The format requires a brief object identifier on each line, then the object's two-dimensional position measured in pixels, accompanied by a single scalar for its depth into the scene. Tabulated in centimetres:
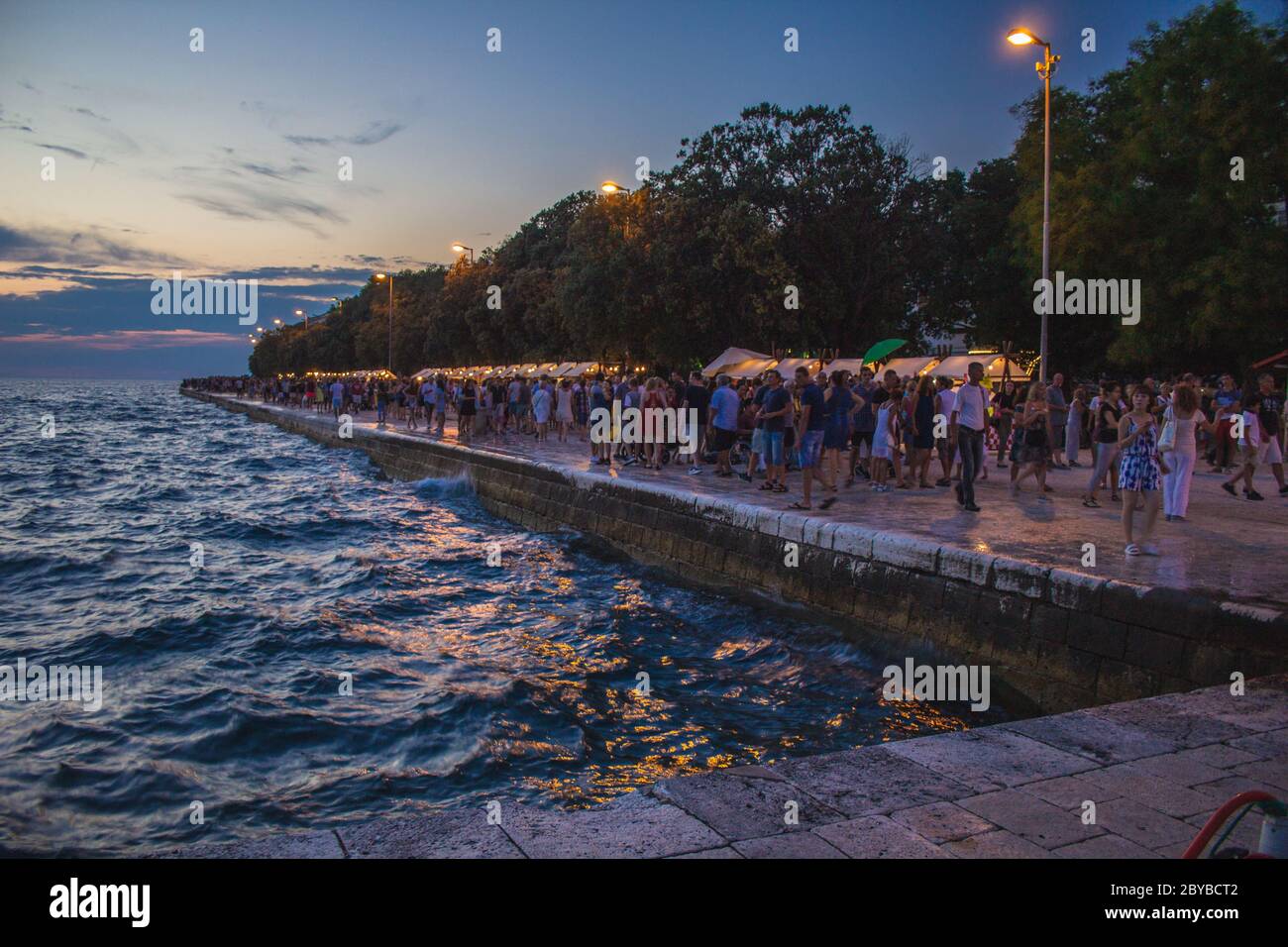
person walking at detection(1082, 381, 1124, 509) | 1145
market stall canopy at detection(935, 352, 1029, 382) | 2472
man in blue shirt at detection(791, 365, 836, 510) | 1161
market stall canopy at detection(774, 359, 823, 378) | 2635
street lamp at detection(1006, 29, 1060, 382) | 1828
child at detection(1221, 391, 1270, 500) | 1267
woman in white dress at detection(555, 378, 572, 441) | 2581
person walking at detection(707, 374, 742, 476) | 1550
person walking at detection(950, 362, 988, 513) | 1113
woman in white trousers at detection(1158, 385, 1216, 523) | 886
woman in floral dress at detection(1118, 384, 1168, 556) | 834
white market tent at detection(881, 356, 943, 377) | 2594
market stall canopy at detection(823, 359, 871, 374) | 2558
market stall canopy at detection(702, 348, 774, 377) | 2698
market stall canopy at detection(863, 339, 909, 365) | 2077
